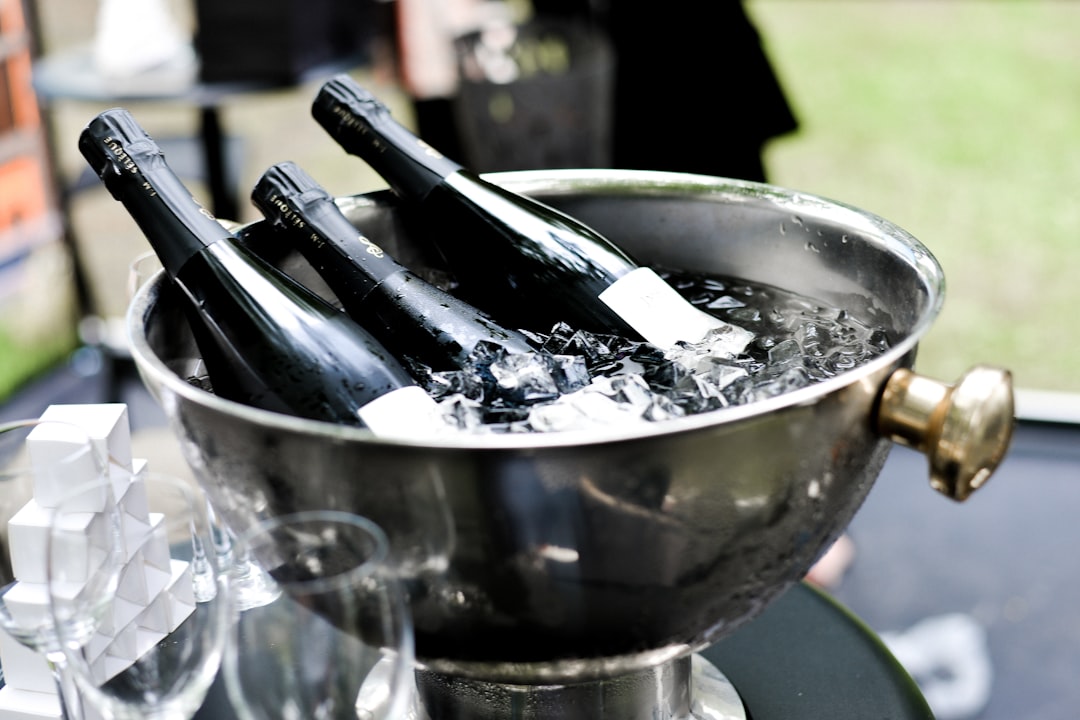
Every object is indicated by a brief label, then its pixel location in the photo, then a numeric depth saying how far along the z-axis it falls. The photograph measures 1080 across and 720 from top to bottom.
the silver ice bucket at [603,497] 0.61
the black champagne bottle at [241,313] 0.87
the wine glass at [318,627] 0.60
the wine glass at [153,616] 0.71
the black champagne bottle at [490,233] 1.07
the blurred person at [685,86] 2.35
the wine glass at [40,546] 0.77
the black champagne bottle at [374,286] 0.97
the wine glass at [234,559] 0.74
